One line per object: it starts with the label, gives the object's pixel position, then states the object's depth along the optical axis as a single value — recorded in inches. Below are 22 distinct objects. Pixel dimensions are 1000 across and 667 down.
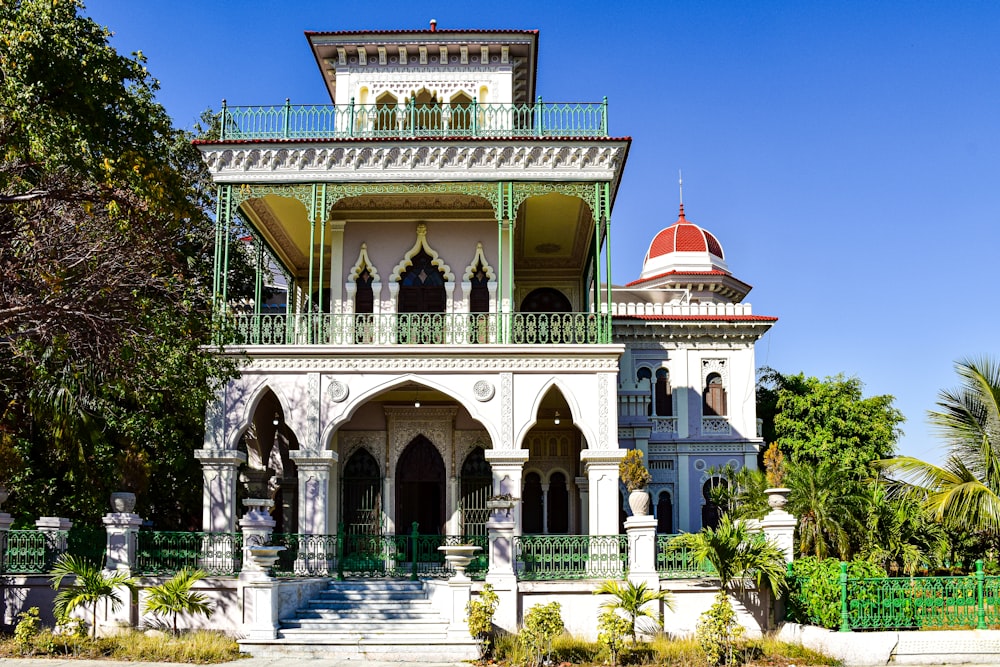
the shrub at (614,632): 559.8
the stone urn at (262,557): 608.7
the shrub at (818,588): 560.7
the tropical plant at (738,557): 608.7
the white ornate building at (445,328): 754.8
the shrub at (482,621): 575.8
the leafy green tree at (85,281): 533.3
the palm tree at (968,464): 624.1
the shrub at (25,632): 564.7
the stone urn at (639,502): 658.2
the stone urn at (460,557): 613.9
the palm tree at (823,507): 699.4
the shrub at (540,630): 555.8
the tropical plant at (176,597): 596.1
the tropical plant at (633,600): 591.8
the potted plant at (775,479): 649.1
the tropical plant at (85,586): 589.0
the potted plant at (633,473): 707.4
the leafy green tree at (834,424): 1138.0
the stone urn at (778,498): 647.8
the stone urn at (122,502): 659.4
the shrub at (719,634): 551.2
